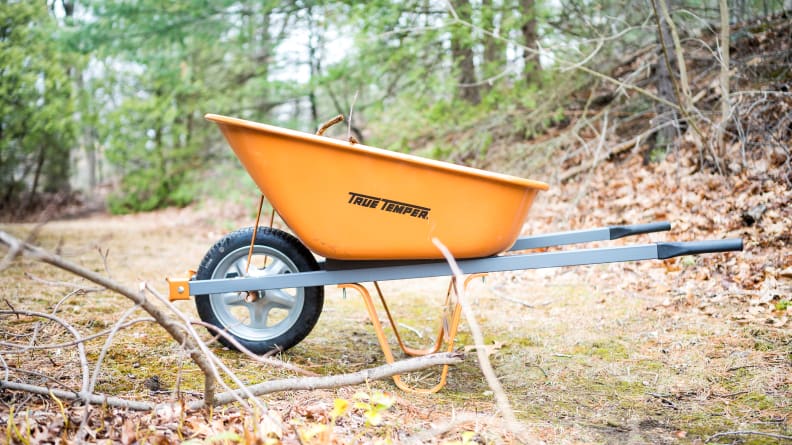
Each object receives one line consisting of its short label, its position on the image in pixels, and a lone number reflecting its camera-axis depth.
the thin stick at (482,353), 1.43
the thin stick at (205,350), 1.59
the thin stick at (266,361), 1.57
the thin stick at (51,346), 1.70
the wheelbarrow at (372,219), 2.27
